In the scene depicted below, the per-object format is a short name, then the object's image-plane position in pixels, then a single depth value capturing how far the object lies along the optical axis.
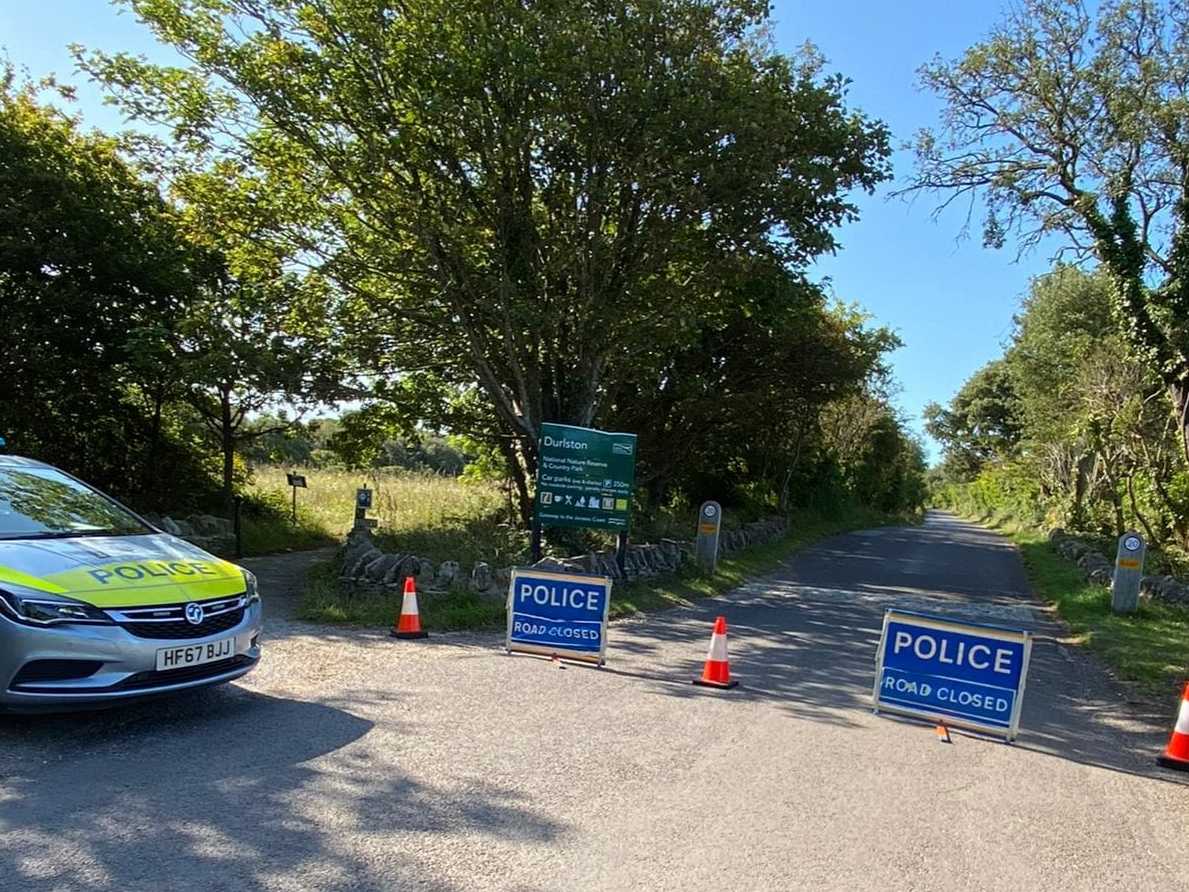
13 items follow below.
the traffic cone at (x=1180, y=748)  5.96
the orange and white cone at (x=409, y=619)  8.75
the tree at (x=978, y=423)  62.53
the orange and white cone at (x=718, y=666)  7.36
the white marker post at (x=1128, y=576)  12.69
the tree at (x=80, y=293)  12.96
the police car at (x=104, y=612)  4.89
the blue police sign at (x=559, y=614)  8.01
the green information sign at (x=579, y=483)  11.77
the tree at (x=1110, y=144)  11.55
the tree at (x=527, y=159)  11.21
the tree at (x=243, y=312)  12.85
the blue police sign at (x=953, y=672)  6.34
